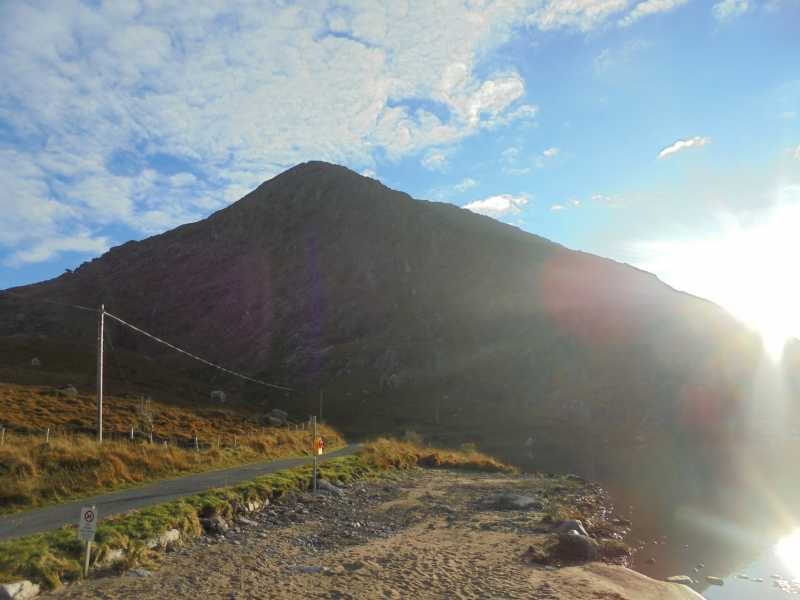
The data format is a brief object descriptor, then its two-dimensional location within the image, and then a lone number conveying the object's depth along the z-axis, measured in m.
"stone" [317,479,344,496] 22.77
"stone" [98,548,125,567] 11.57
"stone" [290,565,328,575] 12.78
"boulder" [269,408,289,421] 56.68
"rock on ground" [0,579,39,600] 9.42
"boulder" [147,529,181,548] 13.10
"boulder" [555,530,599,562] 15.61
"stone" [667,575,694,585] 15.98
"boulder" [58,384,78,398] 41.31
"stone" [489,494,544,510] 22.82
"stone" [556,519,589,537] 18.00
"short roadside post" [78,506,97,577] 10.45
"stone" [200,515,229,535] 15.43
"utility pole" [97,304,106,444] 23.83
